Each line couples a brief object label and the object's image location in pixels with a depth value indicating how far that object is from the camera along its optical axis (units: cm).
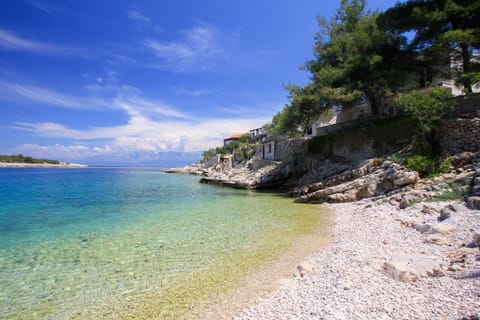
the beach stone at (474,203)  799
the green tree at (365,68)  2138
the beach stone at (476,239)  513
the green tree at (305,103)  2508
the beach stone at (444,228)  646
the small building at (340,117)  3108
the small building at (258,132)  8046
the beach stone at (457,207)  794
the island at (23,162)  13525
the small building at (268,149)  4925
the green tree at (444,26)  1656
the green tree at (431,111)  1457
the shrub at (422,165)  1359
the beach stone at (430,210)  883
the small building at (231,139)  10838
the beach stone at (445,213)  782
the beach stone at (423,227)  699
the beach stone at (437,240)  599
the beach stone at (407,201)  1074
